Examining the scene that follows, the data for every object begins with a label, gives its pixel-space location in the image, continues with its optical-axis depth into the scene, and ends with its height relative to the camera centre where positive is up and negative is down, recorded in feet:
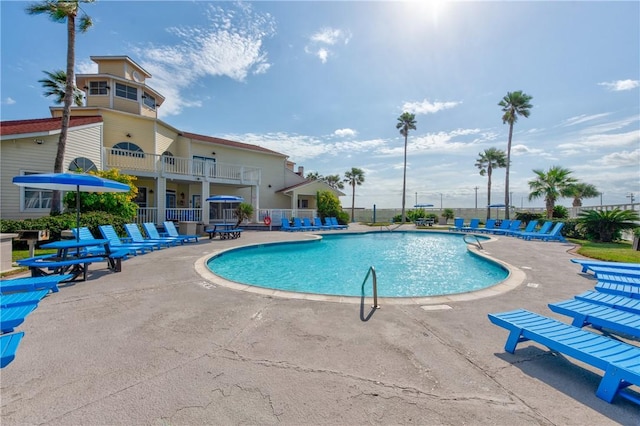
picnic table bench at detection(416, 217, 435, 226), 94.53 -3.37
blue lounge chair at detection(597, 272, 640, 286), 17.42 -4.34
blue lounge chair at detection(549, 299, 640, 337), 10.34 -4.22
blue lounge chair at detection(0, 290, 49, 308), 10.25 -3.86
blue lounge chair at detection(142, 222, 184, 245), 37.83 -3.87
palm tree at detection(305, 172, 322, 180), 179.83 +23.51
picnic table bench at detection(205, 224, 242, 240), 48.53 -4.77
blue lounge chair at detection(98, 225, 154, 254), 26.02 -3.49
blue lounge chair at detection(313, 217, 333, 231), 71.92 -4.14
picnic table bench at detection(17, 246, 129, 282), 18.67 -4.23
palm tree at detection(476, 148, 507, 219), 107.04 +21.52
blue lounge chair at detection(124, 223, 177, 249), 33.42 -3.77
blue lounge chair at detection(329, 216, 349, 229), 74.73 -3.96
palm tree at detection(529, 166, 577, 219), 71.67 +7.96
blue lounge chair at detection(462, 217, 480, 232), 69.84 -3.86
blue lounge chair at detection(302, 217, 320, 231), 70.03 -3.82
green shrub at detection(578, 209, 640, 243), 45.88 -1.39
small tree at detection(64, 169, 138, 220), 37.92 +0.67
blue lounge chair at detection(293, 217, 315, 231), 67.67 -4.01
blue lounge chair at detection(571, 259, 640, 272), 22.11 -4.18
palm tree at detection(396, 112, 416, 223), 114.93 +37.47
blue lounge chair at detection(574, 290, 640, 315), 12.61 -4.26
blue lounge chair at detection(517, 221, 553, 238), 52.91 -2.97
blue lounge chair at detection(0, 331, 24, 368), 6.84 -3.92
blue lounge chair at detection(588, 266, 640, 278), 19.60 -4.26
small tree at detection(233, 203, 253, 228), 64.21 -0.62
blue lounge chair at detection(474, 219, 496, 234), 66.61 -3.67
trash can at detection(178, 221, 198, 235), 48.42 -3.73
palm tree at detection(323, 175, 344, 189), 164.33 +19.30
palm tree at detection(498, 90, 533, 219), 87.64 +34.76
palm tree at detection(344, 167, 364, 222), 142.31 +17.88
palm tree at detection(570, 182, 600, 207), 113.17 +10.21
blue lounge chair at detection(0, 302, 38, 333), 8.51 -3.76
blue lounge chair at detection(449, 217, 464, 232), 74.85 -3.25
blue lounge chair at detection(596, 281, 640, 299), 15.06 -4.32
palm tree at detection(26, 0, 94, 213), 39.66 +26.12
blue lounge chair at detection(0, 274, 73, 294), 12.84 -3.99
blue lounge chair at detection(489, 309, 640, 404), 7.58 -4.27
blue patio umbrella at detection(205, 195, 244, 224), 53.88 +1.86
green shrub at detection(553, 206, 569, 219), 75.05 +0.69
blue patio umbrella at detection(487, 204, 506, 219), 88.40 +2.42
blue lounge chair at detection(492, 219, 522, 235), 61.66 -3.68
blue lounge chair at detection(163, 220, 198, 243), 42.29 -3.85
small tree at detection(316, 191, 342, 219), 81.87 +1.49
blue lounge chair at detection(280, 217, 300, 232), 66.49 -4.27
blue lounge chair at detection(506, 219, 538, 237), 55.83 -3.17
